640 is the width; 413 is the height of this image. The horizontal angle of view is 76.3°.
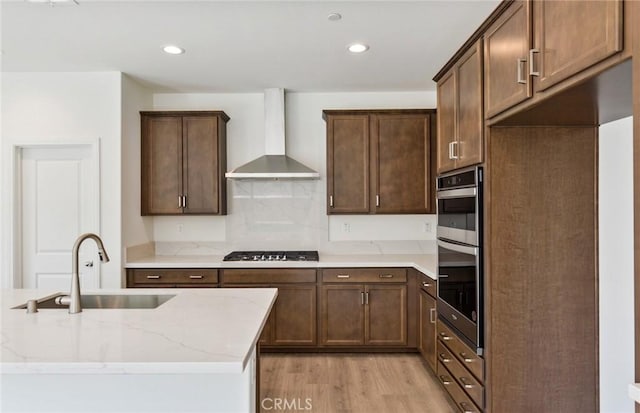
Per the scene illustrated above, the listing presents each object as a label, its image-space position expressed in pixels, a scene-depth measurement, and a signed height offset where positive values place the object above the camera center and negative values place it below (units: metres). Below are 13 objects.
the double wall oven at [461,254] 2.14 -0.29
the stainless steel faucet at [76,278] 1.81 -0.32
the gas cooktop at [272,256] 3.87 -0.50
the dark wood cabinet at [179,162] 4.01 +0.43
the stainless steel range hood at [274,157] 3.89 +0.49
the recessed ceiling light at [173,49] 3.07 +1.20
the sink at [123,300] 2.25 -0.52
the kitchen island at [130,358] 1.28 -0.49
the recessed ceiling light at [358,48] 3.06 +1.20
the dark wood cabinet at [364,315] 3.72 -1.01
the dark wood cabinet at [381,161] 3.98 +0.43
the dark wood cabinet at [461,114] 2.19 +0.55
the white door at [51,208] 3.76 -0.01
